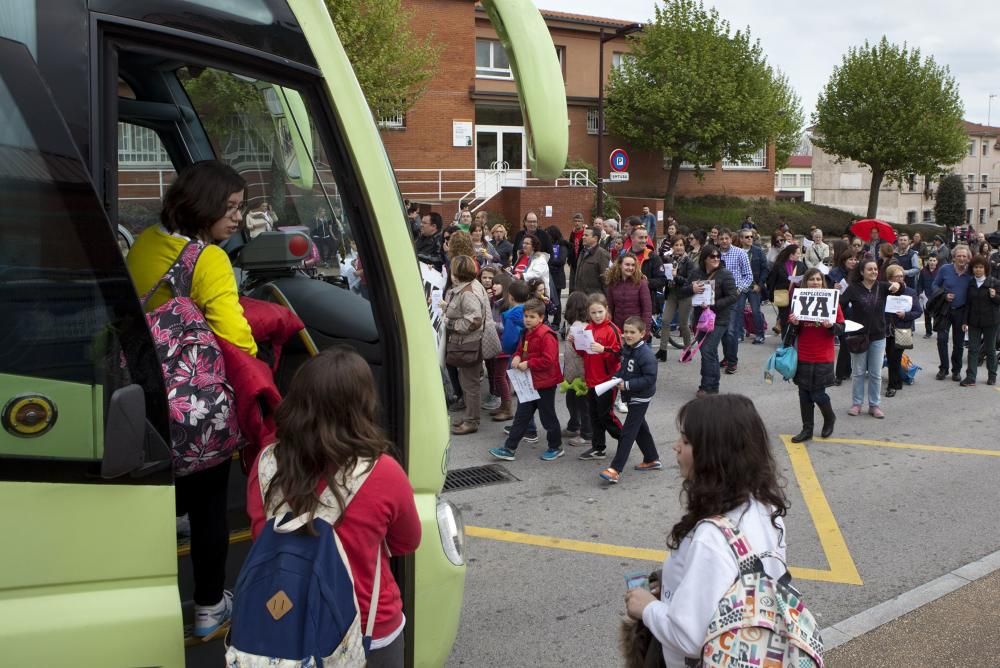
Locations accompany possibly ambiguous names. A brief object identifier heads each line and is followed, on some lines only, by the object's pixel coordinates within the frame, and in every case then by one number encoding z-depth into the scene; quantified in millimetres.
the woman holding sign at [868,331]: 9117
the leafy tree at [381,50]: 22609
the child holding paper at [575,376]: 7457
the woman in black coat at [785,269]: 12969
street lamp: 25469
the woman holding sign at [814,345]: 8008
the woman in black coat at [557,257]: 14539
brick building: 30391
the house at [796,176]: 95812
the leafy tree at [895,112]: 40344
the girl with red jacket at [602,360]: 7250
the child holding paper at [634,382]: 6930
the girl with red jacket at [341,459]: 2371
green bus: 2193
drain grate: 7023
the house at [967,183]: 64188
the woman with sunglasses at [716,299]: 10102
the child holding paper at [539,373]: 7523
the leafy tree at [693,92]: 35281
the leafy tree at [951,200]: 52594
